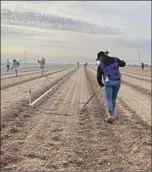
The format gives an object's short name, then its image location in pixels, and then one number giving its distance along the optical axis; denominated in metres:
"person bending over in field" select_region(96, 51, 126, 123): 6.56
